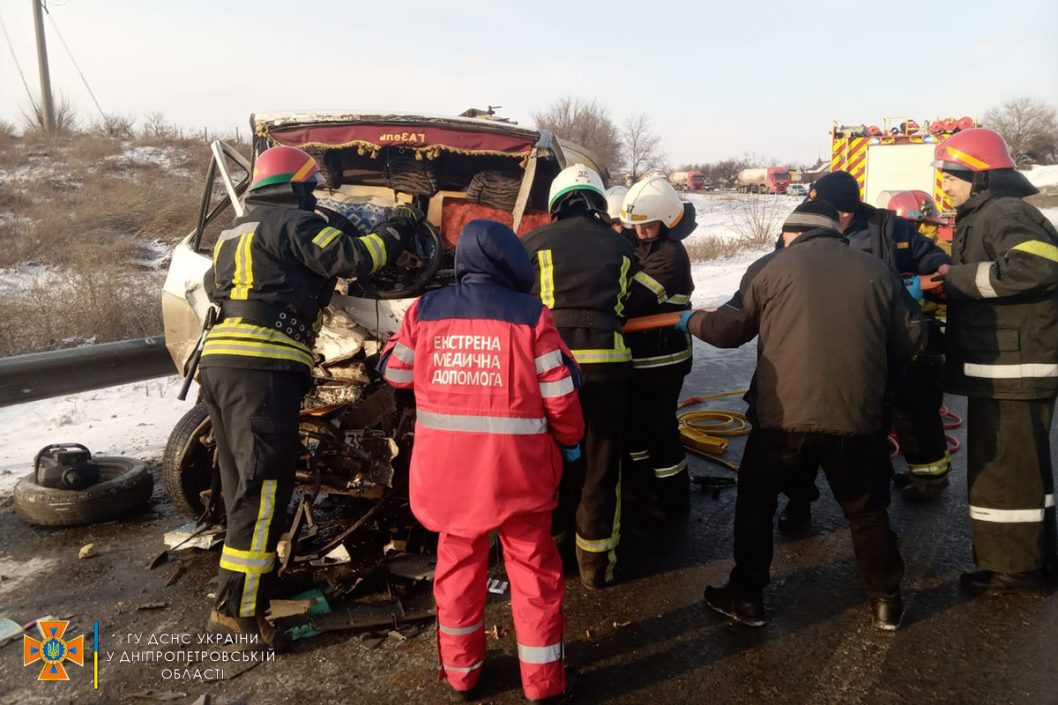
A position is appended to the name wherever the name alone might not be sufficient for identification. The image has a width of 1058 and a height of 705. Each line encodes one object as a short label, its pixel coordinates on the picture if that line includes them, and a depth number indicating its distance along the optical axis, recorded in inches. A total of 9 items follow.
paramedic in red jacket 98.7
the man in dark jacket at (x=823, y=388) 113.5
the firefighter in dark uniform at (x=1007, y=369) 129.3
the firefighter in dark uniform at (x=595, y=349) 134.0
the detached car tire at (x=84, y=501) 162.2
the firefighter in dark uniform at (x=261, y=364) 121.2
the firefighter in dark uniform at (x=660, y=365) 163.9
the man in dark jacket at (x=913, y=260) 170.9
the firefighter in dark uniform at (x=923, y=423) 170.9
